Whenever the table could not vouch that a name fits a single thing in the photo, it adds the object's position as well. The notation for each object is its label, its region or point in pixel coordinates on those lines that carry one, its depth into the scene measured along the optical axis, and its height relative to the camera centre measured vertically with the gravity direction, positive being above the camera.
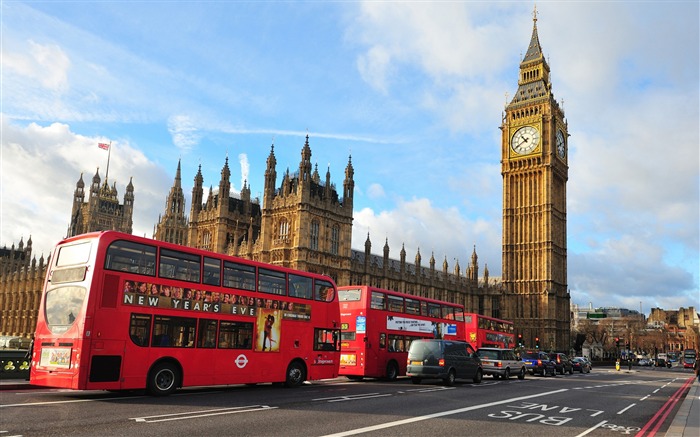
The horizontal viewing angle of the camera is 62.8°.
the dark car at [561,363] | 44.91 -2.76
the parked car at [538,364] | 39.59 -2.57
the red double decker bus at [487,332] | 41.50 -0.58
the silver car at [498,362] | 31.91 -2.08
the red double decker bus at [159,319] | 15.52 -0.23
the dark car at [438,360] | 24.98 -1.66
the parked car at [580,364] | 50.86 -3.23
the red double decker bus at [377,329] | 27.20 -0.46
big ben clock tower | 87.62 +17.53
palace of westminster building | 60.53 +10.30
